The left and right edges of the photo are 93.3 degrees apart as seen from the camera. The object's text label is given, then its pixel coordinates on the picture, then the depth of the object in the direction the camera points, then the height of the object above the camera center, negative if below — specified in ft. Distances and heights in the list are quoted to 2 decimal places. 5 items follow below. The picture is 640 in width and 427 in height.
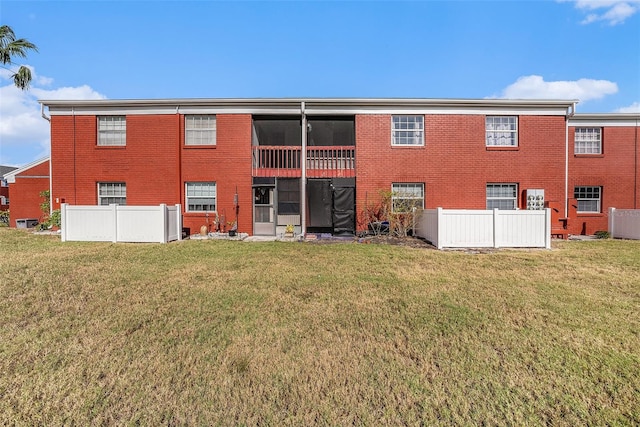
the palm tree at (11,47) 43.31 +23.66
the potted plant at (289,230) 40.20 -2.78
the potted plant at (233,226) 41.65 -2.24
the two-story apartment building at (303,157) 42.22 +7.51
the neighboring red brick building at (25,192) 59.98 +3.62
